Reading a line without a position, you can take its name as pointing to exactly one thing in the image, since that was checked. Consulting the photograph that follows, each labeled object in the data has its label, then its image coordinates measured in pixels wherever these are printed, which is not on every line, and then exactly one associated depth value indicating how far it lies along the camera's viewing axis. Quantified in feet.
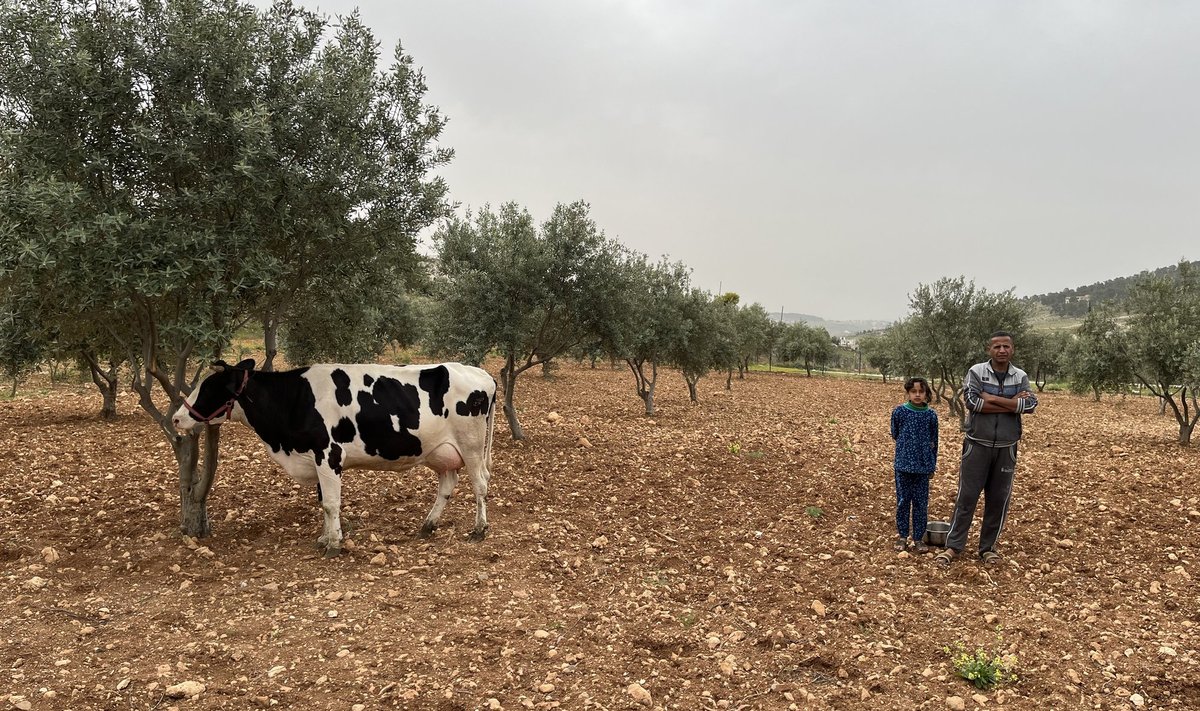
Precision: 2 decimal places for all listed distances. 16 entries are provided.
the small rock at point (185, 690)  17.35
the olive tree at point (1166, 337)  71.20
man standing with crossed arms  28.07
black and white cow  28.50
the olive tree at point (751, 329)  172.72
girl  29.50
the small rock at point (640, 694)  18.07
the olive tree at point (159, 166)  22.44
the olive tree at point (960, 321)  88.89
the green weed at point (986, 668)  18.85
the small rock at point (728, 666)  19.67
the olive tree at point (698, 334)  97.81
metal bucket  30.66
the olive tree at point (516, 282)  52.85
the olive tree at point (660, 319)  90.02
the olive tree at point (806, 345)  263.49
